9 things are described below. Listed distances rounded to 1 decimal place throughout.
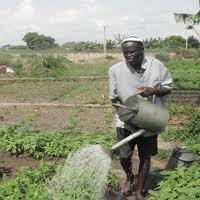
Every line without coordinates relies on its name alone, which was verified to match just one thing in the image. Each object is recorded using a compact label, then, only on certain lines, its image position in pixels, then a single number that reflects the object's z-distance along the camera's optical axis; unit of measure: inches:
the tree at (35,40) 3223.4
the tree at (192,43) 2433.6
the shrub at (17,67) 1137.1
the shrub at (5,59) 1356.9
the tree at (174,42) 2498.8
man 189.0
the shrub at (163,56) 1613.3
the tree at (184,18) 600.6
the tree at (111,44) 2546.3
